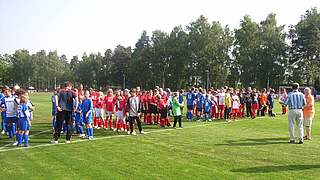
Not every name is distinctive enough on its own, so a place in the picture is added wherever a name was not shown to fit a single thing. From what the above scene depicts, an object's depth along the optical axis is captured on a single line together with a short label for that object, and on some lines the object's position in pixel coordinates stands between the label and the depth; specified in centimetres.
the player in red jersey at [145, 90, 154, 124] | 2259
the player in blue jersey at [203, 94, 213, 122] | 2494
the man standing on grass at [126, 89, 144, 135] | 1717
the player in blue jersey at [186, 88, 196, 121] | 2588
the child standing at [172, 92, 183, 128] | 2027
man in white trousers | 1458
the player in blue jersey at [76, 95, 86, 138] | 1747
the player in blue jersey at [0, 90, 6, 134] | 1835
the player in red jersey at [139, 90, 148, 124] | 2283
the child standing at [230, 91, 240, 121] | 2519
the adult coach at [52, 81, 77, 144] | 1498
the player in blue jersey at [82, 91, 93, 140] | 1619
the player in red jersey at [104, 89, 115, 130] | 2039
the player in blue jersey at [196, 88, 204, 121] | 2517
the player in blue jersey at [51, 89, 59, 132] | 1654
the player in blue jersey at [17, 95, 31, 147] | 1409
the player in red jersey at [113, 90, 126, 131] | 1911
